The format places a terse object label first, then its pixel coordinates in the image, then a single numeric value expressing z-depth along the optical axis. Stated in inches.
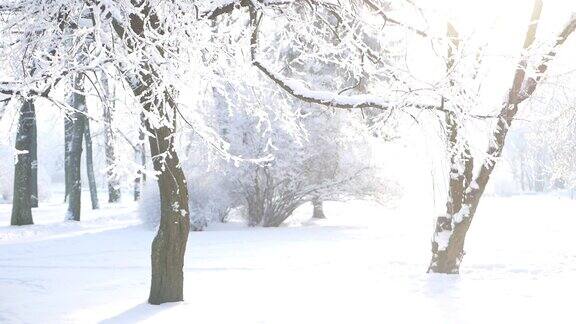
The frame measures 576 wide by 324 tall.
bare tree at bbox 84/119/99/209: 1121.4
